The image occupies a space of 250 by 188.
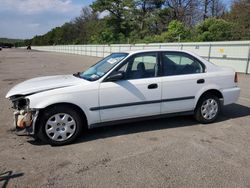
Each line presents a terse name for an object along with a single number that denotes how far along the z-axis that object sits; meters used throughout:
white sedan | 3.25
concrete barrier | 11.29
